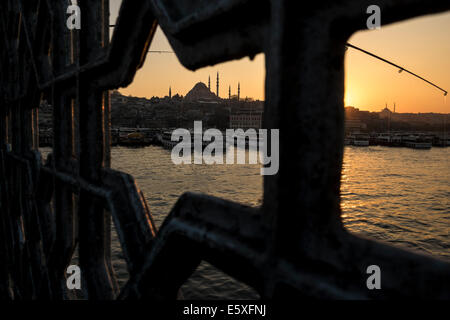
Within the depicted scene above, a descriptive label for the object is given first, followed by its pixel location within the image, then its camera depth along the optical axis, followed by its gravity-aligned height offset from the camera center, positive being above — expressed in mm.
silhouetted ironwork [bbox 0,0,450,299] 578 -80
